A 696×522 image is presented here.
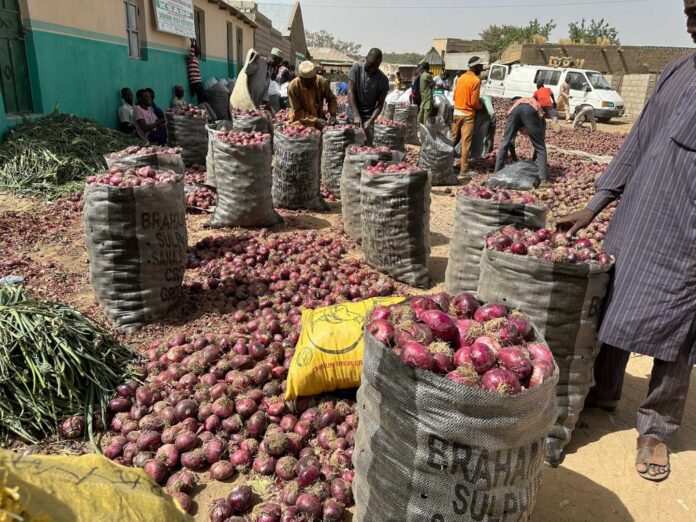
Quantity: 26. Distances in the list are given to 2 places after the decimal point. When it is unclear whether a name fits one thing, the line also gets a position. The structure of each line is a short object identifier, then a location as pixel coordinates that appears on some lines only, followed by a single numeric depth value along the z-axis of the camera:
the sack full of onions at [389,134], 9.06
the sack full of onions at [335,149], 7.09
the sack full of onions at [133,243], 3.36
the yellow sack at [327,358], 2.64
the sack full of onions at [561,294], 2.37
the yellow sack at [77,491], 1.03
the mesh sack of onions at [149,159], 4.77
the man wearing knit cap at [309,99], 6.73
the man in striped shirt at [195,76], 13.08
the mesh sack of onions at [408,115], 12.59
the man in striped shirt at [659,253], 2.21
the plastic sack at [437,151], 8.52
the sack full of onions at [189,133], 8.28
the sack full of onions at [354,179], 5.39
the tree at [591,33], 47.05
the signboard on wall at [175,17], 11.14
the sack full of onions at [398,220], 4.31
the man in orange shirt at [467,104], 8.73
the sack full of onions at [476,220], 3.67
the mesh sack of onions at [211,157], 6.54
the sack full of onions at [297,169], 6.22
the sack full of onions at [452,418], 1.47
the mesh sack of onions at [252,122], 7.95
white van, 18.66
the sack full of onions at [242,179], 5.37
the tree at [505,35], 47.12
